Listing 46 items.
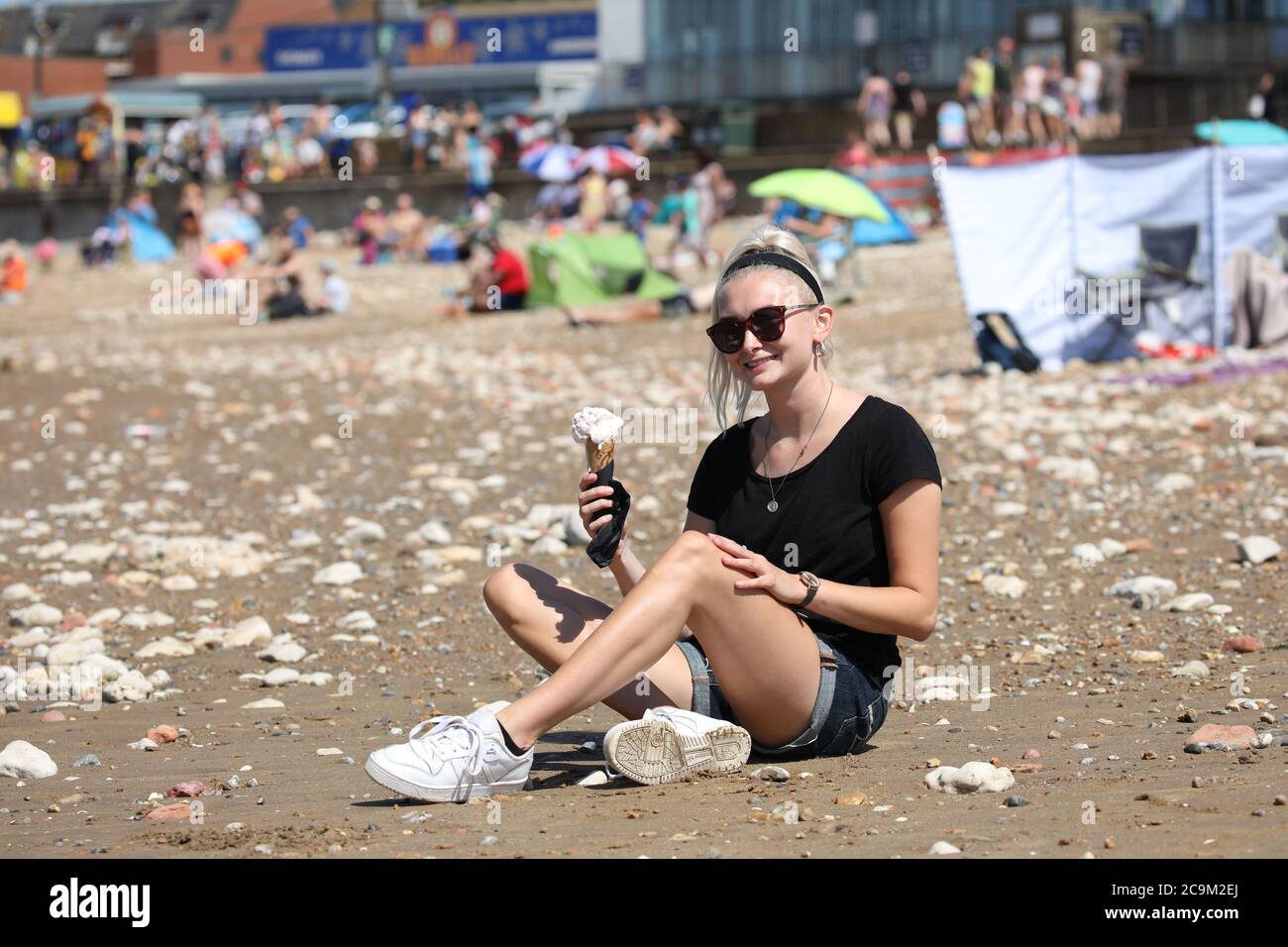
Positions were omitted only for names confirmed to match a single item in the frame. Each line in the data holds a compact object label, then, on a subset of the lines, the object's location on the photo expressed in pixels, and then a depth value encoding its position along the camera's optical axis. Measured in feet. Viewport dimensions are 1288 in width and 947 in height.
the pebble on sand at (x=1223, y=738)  14.62
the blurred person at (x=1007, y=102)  86.94
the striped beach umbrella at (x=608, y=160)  96.02
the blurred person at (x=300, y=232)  98.63
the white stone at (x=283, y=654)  21.04
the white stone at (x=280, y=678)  19.94
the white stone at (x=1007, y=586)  22.93
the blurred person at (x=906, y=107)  93.81
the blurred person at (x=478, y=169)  100.37
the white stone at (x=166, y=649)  21.53
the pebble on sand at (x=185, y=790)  14.78
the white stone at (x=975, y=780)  13.58
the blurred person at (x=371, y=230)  92.99
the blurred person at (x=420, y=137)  110.93
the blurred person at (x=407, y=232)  93.23
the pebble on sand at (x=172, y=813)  13.92
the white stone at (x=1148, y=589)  21.56
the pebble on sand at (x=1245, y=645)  18.81
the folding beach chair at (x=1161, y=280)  45.09
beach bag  43.62
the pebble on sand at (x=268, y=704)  18.79
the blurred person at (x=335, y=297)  72.02
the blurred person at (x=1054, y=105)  86.89
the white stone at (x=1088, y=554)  24.31
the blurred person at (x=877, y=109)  93.20
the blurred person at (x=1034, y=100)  86.63
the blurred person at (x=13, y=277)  87.81
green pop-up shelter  66.44
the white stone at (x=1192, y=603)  21.01
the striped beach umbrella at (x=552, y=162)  97.35
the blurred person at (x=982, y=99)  88.53
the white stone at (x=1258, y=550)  23.29
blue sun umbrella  57.67
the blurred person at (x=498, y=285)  66.95
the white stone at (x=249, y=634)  21.95
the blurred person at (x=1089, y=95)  88.33
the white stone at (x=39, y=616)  23.16
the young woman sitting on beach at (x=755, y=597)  13.89
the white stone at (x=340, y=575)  25.36
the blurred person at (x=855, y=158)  85.51
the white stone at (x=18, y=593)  24.81
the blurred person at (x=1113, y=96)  90.48
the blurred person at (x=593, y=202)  91.71
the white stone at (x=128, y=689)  19.21
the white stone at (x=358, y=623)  22.56
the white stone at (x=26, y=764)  15.64
